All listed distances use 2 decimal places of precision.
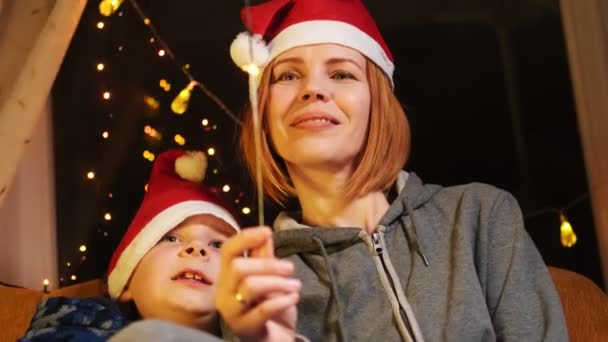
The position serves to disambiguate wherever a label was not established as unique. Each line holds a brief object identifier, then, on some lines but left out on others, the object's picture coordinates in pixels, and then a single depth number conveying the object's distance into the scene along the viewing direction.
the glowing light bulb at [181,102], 1.95
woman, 1.24
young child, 1.32
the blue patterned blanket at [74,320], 1.27
